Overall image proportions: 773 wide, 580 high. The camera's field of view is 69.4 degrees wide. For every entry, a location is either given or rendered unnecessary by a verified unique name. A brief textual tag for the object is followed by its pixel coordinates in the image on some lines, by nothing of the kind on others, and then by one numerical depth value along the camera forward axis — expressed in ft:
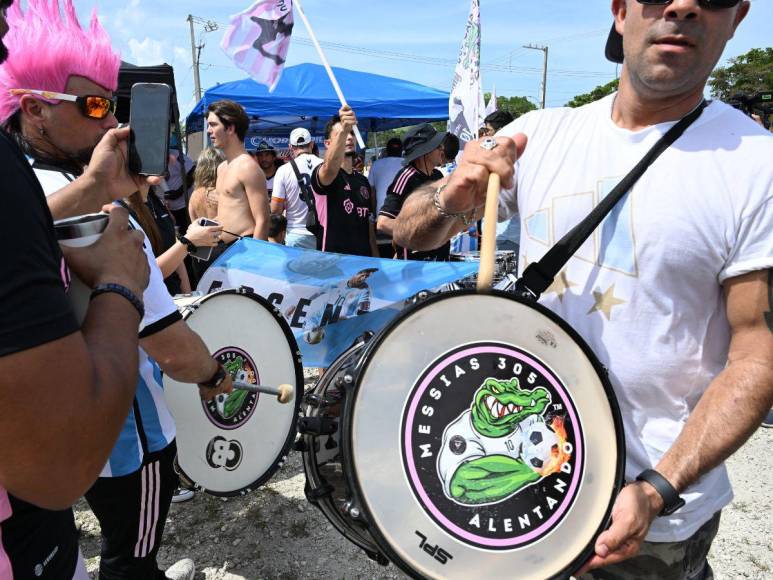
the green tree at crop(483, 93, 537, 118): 213.95
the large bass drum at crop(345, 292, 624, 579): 3.33
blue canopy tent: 35.60
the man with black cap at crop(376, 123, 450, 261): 14.23
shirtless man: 13.76
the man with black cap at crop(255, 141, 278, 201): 26.94
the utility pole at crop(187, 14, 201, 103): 111.92
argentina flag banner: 13.05
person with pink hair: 5.59
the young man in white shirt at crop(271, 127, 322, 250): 17.34
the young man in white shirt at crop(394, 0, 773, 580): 3.93
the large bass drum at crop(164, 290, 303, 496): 7.73
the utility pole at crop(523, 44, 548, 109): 160.97
